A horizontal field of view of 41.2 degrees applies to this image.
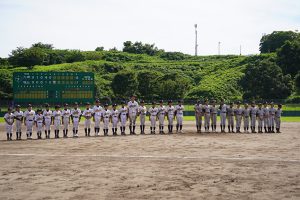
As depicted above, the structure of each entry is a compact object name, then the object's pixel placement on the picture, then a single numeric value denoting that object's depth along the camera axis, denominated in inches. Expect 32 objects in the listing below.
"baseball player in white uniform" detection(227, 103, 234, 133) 981.2
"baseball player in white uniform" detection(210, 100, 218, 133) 983.0
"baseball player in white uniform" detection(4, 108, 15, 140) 855.1
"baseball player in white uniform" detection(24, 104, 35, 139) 866.8
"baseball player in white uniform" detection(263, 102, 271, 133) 977.5
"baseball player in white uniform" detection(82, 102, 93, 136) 904.3
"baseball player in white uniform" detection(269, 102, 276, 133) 977.5
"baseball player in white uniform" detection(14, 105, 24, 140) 864.9
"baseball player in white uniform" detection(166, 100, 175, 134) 960.9
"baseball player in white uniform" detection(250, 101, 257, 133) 981.8
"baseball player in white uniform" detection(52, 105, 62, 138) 885.8
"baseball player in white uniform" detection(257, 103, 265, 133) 981.8
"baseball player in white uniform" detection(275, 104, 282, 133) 968.4
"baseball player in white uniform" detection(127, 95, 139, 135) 939.3
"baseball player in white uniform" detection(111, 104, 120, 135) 918.4
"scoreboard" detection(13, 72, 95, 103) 1414.9
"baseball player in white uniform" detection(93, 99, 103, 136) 914.3
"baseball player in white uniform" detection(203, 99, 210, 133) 974.4
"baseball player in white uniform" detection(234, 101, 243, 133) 982.4
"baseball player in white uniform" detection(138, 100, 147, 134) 941.0
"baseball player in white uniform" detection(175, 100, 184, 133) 954.9
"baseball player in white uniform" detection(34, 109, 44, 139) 871.1
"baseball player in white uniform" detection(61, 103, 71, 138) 899.4
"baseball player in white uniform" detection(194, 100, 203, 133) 974.4
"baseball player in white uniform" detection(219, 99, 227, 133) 989.2
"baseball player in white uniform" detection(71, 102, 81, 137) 893.9
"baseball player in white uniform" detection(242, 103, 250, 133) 973.7
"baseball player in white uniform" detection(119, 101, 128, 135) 926.4
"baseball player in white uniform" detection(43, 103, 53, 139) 879.7
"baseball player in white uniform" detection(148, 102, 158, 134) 946.7
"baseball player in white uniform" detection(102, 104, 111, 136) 919.4
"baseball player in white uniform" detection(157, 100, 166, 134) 951.7
